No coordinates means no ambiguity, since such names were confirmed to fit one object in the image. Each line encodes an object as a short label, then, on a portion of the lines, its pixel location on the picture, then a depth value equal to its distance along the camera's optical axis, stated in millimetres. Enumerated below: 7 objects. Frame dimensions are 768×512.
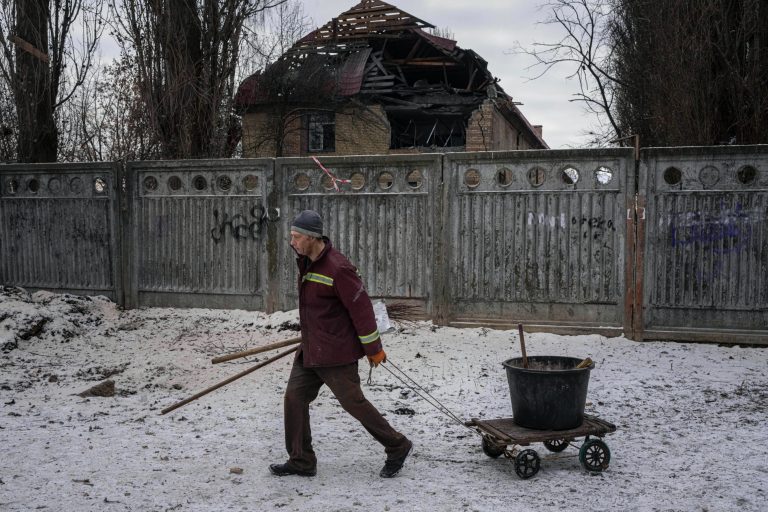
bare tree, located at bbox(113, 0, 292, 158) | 11227
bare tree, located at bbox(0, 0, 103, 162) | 11883
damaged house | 23953
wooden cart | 4496
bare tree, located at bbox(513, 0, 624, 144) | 18484
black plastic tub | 4617
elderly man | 4516
